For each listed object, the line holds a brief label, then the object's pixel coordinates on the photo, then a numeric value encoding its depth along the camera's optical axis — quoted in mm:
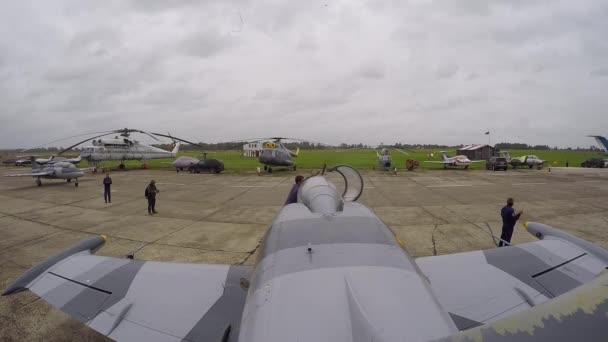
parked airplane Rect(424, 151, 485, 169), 27942
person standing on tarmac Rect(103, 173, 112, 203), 12438
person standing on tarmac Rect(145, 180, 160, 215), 10405
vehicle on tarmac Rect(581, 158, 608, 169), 31484
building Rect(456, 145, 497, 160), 39281
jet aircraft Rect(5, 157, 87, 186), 17906
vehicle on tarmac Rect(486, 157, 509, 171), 26406
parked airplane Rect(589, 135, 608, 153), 24766
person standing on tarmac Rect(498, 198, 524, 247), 6203
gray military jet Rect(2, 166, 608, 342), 1443
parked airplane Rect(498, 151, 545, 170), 28652
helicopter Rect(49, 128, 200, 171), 26578
